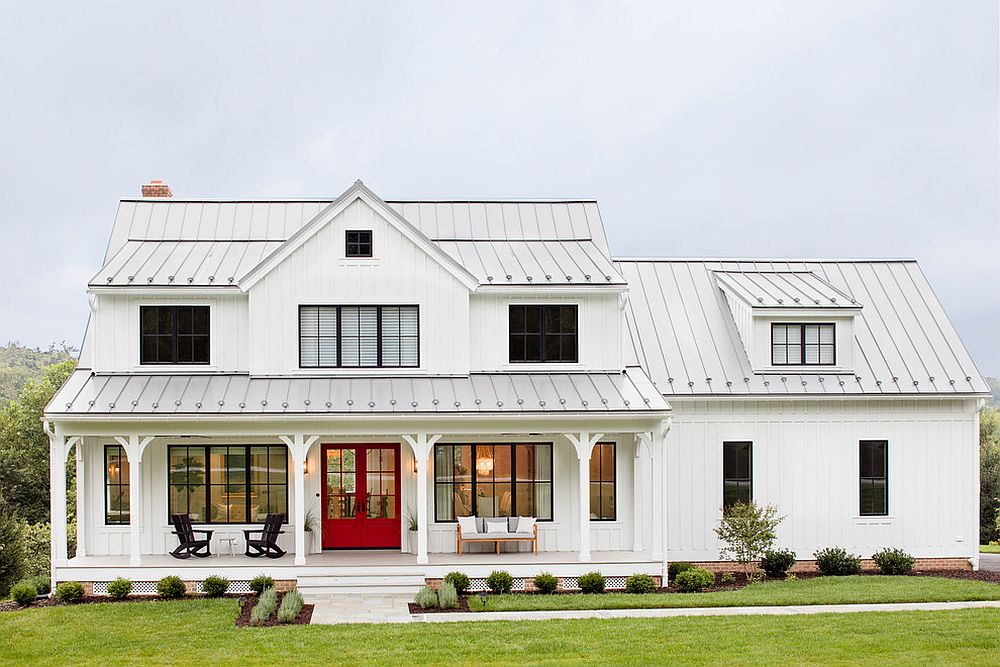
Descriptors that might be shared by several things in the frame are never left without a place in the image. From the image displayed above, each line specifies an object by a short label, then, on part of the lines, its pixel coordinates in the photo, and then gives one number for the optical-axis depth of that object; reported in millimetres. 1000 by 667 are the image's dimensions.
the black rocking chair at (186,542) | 17750
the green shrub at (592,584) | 16703
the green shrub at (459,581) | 16609
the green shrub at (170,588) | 16312
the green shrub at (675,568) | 18031
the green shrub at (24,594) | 16500
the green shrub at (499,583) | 16656
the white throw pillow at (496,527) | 18297
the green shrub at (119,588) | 16391
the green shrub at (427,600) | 15273
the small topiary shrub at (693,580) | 17000
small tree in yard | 18094
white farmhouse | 17234
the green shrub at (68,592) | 16375
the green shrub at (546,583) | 16594
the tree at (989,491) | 38094
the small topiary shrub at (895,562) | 18922
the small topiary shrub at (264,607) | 14370
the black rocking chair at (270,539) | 17875
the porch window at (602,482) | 18984
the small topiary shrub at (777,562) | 18641
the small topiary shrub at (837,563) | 18875
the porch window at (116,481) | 18391
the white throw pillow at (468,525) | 18219
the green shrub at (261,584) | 16578
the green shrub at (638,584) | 16734
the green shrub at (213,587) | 16516
